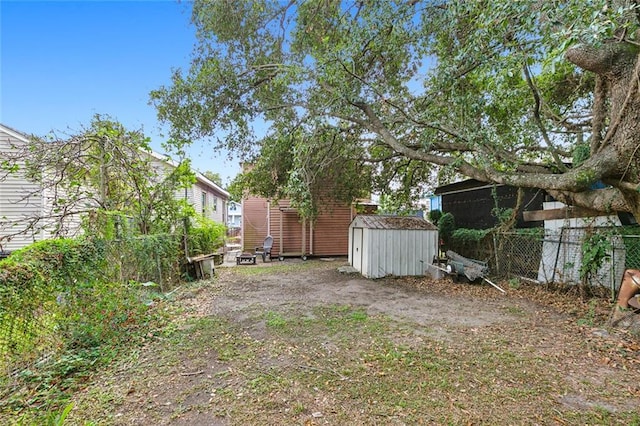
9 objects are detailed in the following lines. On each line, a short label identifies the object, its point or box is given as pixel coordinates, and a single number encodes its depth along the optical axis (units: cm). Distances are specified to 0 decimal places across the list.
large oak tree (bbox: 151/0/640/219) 395
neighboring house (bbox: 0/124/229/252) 402
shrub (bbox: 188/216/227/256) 848
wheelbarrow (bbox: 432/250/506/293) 732
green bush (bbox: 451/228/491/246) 852
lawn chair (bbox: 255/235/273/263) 1255
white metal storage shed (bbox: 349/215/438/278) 830
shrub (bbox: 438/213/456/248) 1015
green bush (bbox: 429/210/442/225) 1141
